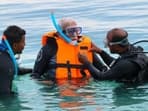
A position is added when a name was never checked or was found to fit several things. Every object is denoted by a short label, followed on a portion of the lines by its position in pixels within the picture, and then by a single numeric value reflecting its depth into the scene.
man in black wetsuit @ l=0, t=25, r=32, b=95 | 12.92
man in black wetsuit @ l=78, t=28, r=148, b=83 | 14.62
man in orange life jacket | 15.90
